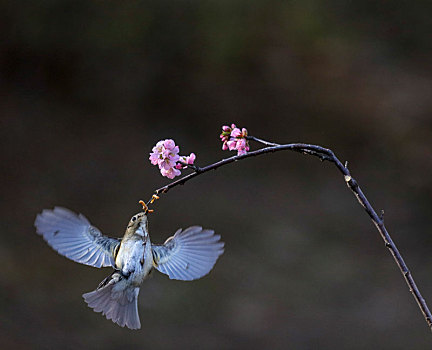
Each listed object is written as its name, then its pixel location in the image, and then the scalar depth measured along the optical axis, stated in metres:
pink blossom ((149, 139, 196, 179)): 8.00
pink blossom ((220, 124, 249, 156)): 8.02
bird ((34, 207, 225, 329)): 8.00
